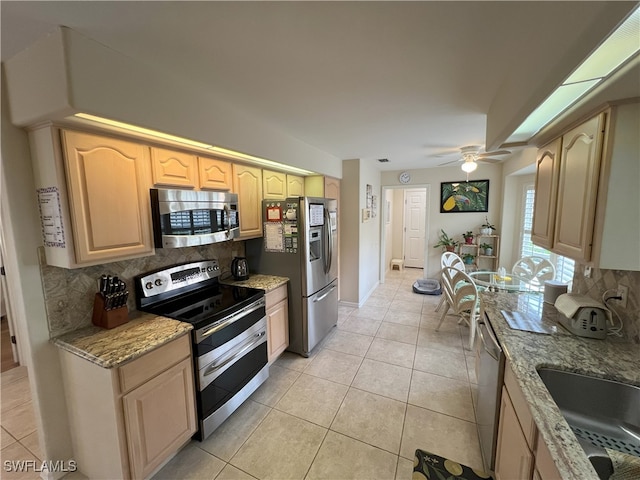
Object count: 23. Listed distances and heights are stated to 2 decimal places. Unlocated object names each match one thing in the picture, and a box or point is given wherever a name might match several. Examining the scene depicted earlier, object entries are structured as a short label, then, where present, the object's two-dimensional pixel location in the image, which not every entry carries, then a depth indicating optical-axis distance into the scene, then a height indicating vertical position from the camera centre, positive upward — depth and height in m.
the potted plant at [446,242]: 5.00 -0.64
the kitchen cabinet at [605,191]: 1.14 +0.07
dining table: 2.89 -0.87
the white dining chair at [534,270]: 3.12 -0.79
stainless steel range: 1.83 -0.87
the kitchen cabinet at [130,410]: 1.41 -1.13
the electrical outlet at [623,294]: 1.48 -0.49
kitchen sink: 1.10 -0.91
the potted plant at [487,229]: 4.65 -0.37
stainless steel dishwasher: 1.47 -1.13
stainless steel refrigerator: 2.72 -0.49
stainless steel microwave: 1.78 -0.04
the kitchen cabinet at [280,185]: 2.88 +0.30
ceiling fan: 3.20 +0.62
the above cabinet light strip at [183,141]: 1.41 +0.48
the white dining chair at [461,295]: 3.06 -1.08
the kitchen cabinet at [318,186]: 3.67 +0.33
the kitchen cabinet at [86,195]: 1.38 +0.10
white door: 6.74 -0.45
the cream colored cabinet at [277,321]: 2.54 -1.12
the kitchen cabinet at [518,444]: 0.93 -0.96
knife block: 1.68 -0.66
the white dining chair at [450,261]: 3.98 -0.81
